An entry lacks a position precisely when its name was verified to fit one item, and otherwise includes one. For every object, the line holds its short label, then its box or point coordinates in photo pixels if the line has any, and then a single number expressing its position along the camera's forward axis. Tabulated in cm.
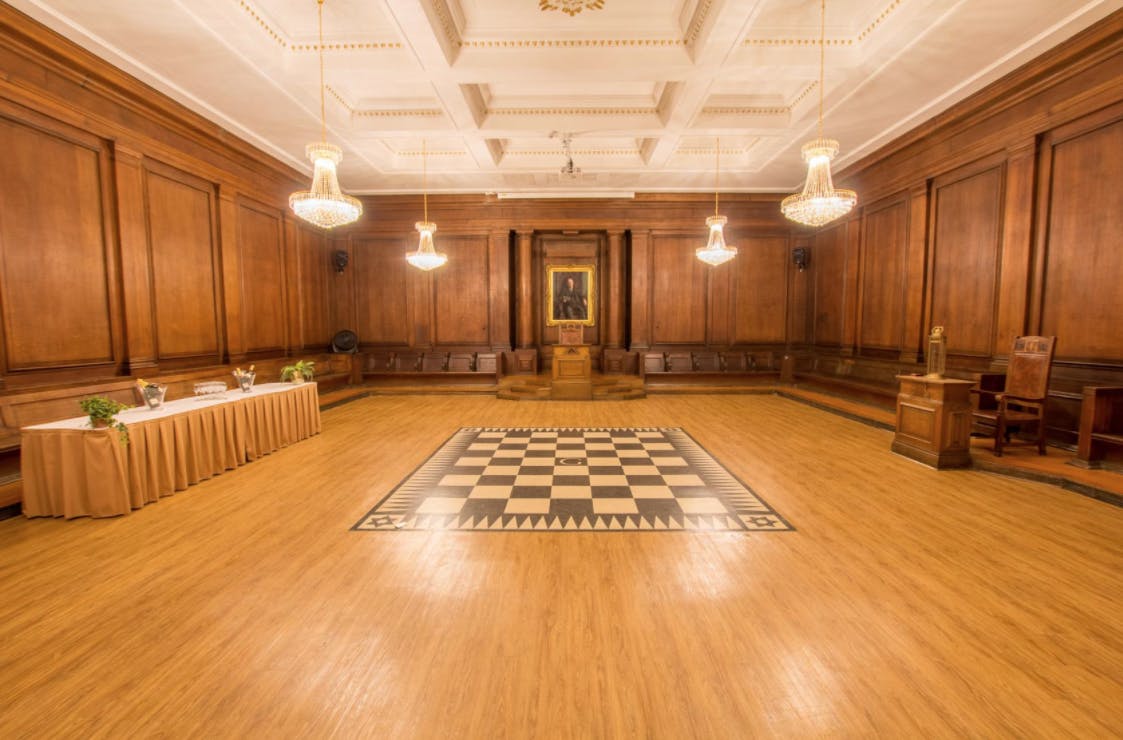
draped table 358
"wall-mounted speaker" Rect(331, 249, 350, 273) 1043
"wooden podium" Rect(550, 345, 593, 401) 923
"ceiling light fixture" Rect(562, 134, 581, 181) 752
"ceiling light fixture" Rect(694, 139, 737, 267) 821
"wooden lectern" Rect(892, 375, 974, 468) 470
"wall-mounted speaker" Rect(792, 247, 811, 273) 1035
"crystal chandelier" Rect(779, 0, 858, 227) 495
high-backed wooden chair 477
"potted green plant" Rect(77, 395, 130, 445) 358
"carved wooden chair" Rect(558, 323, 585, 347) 989
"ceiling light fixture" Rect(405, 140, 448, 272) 839
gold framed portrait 1116
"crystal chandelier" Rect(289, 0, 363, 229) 488
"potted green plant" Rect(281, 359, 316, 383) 633
